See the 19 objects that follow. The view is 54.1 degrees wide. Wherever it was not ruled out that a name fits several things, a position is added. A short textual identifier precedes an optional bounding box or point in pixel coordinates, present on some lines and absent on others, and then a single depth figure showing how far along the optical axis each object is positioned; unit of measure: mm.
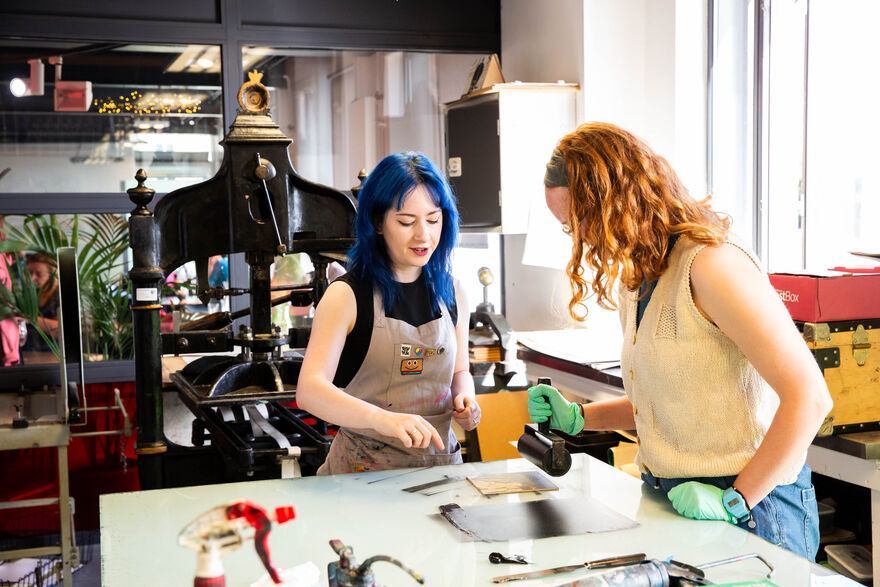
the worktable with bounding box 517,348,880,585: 2070
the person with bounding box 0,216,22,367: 4023
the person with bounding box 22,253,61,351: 4078
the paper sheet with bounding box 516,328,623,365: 3090
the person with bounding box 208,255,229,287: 4316
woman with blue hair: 1824
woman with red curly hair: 1386
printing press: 2184
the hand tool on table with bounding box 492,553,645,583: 1199
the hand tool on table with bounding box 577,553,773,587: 1086
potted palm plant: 4039
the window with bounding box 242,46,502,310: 4445
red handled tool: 859
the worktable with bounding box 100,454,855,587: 1233
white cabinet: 3783
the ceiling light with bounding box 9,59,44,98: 4012
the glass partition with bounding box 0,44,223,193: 4008
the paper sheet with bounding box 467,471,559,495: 1604
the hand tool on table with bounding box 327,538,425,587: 1016
